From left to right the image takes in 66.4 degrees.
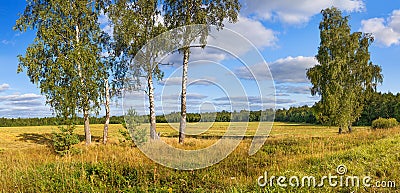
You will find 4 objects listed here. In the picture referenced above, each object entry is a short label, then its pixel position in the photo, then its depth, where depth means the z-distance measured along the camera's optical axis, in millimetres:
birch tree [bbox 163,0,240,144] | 17156
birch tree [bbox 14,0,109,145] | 20969
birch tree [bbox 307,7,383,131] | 31625
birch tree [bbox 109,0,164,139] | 19375
